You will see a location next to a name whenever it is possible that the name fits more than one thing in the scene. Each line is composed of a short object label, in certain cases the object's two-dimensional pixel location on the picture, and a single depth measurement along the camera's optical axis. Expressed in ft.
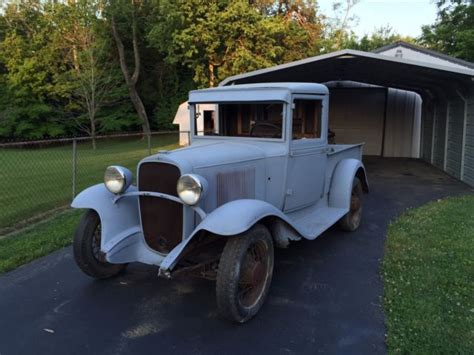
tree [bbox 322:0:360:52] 88.77
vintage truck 10.49
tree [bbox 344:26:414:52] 101.59
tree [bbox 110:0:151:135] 85.67
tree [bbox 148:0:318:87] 64.64
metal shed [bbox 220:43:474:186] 29.09
